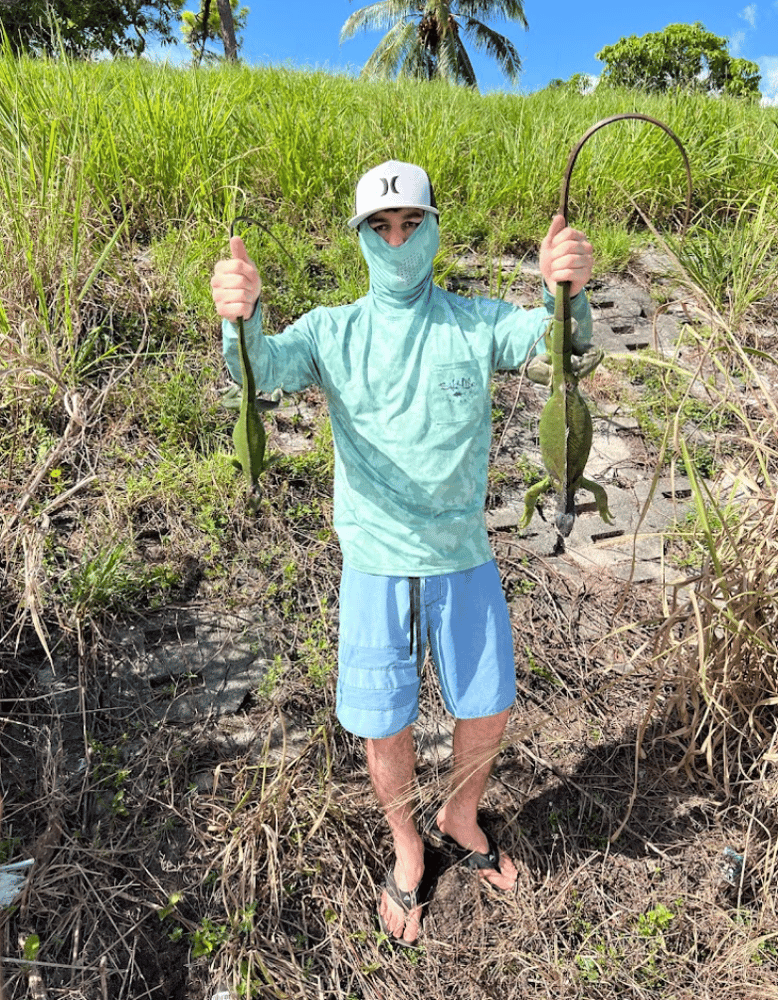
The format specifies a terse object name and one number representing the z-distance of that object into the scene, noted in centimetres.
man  165
